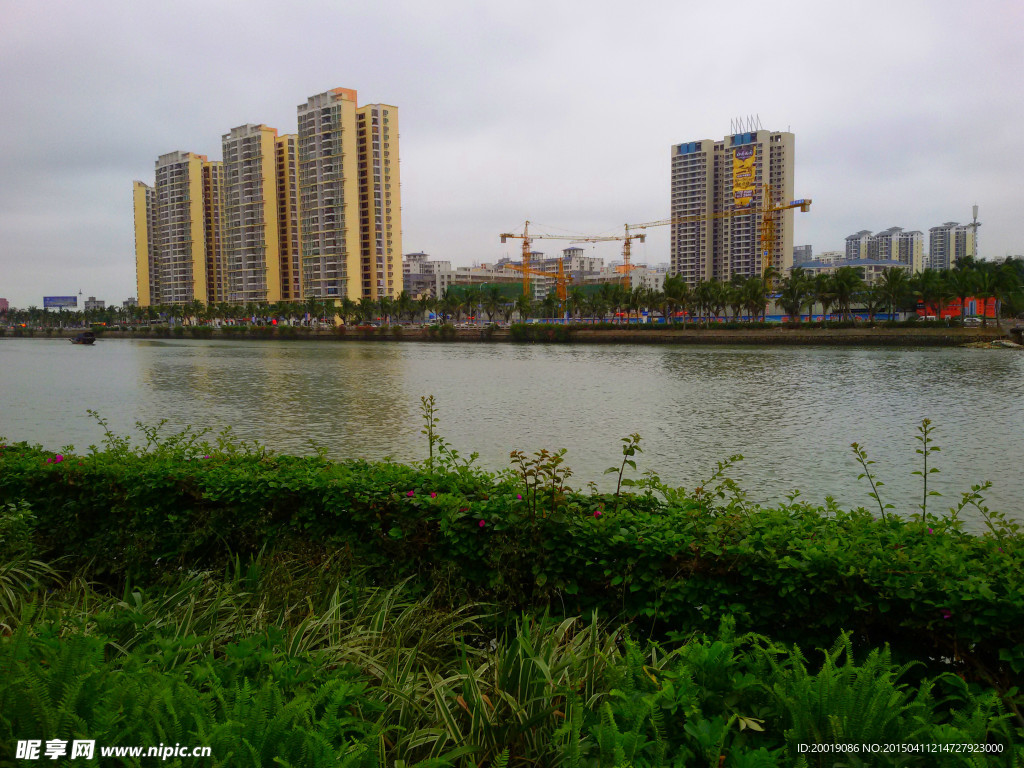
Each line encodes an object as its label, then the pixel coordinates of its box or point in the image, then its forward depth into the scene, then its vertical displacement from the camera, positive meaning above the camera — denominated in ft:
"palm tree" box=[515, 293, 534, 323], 332.39 +10.70
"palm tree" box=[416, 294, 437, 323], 356.79 +12.54
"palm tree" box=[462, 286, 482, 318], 364.38 +14.23
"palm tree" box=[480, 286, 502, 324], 355.56 +13.29
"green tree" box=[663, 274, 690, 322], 282.36 +14.09
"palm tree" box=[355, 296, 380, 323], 351.67 +10.20
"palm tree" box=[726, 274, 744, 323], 270.87 +11.03
